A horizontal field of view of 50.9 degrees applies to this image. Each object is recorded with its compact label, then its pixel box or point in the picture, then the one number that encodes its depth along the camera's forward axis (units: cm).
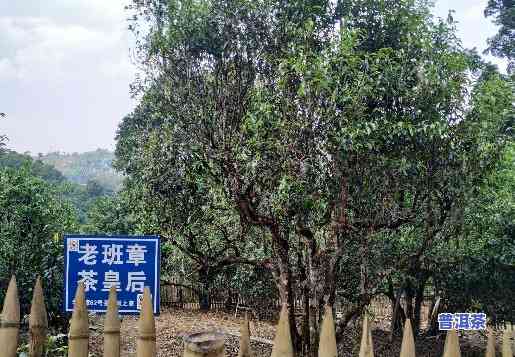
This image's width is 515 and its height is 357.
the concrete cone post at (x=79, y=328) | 297
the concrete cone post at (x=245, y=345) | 267
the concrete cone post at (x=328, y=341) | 241
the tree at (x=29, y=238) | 967
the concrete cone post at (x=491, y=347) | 239
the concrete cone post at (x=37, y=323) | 312
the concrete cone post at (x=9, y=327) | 315
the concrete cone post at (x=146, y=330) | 284
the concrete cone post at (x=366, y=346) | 243
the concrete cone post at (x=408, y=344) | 236
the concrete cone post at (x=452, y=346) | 234
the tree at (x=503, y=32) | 2538
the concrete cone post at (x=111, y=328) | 296
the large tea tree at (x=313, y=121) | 748
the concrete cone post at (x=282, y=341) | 244
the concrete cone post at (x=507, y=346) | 247
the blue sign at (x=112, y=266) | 484
